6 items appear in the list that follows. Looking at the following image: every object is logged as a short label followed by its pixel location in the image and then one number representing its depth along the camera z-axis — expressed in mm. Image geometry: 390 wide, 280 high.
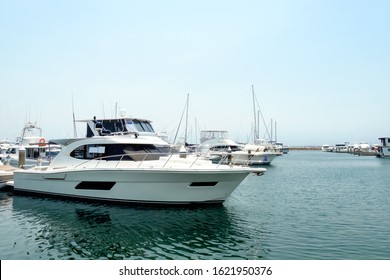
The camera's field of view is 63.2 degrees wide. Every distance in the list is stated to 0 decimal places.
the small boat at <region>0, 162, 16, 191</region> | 18234
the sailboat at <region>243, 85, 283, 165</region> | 44500
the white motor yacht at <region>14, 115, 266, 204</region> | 12664
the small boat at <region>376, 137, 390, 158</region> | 66812
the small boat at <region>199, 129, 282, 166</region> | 44281
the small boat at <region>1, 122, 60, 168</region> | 27656
